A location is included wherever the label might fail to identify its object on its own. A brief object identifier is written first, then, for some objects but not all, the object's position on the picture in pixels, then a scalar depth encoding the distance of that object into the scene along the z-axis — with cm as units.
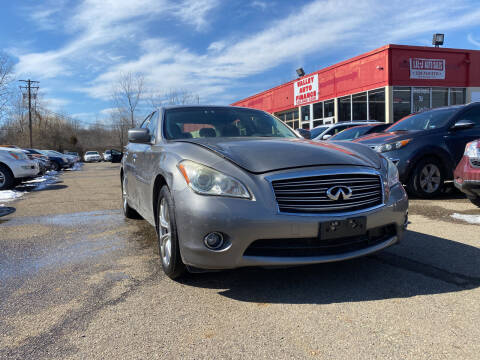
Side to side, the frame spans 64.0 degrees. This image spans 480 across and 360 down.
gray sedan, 246
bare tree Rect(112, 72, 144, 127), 3338
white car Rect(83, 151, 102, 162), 5022
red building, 1797
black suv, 643
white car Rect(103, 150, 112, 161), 4672
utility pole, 5255
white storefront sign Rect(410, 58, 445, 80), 1819
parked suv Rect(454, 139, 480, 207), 490
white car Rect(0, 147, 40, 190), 1039
